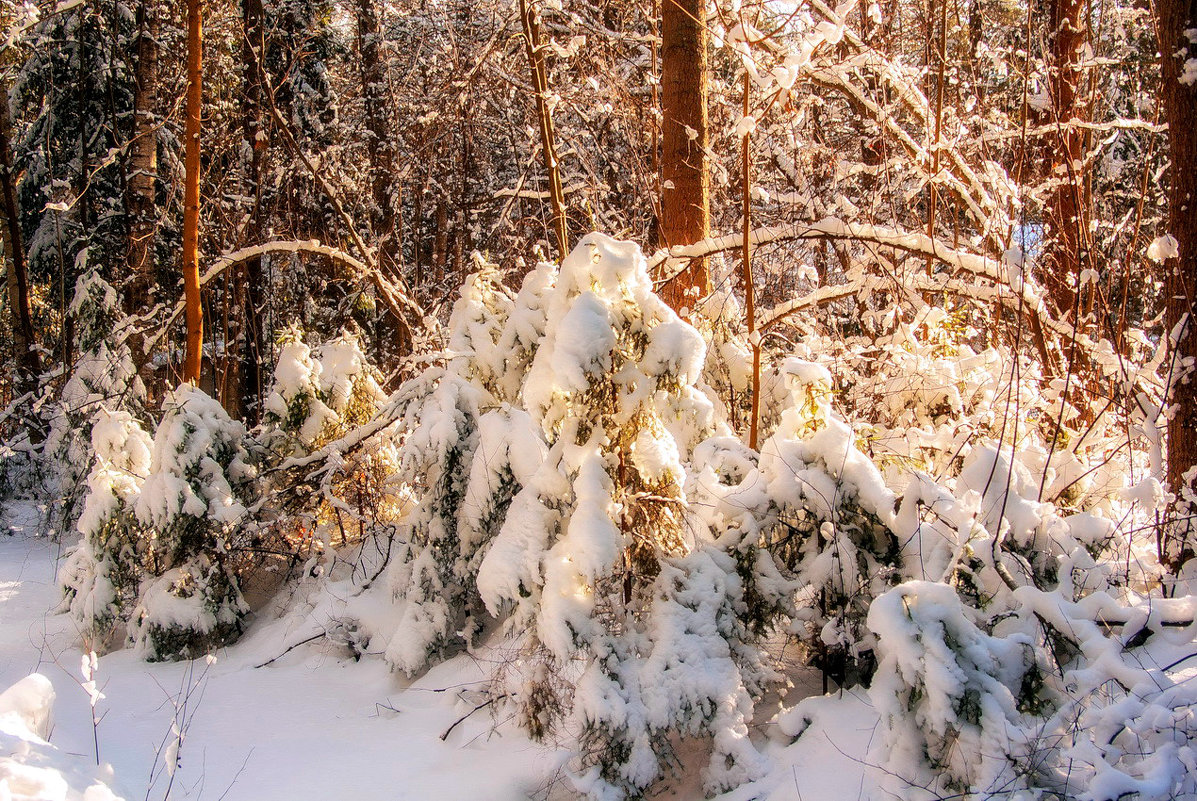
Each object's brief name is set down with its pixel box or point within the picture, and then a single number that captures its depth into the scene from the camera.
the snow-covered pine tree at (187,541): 5.32
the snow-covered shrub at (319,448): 6.02
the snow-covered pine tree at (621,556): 3.09
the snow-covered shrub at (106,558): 5.43
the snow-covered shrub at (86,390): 7.66
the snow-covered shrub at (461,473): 4.46
